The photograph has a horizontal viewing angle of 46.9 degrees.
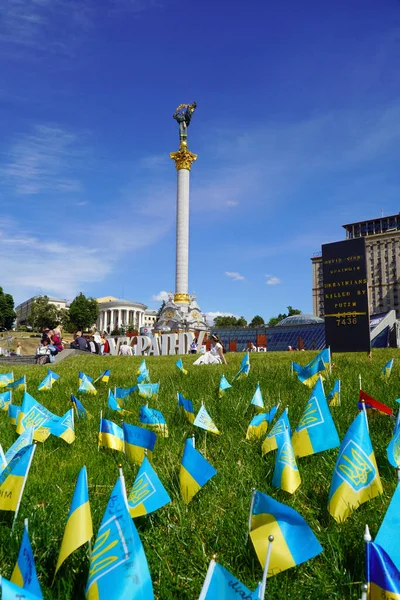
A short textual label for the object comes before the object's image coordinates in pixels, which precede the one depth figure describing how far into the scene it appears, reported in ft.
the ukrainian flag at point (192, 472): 8.20
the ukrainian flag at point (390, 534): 5.84
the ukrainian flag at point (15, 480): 7.31
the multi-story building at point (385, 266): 389.39
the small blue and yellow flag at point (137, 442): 9.98
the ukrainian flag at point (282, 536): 6.05
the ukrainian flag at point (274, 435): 9.72
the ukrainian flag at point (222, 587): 4.48
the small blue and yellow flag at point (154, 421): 12.94
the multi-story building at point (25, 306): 532.40
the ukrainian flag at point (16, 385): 22.29
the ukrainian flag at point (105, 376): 23.53
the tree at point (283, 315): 435.37
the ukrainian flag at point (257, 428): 12.53
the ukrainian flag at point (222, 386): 18.62
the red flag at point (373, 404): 12.12
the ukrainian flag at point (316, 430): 10.01
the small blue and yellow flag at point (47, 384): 22.04
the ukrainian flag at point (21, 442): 9.13
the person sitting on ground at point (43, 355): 53.11
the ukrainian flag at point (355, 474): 7.78
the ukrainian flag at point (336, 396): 15.11
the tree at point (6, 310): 316.40
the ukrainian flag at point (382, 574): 4.66
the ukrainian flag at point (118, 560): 5.16
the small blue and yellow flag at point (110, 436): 11.64
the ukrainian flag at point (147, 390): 18.48
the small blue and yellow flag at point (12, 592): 4.00
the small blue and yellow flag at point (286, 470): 8.62
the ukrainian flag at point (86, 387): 20.47
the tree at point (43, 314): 301.02
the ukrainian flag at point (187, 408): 14.01
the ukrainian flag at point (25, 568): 5.06
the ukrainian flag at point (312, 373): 19.27
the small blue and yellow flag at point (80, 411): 15.87
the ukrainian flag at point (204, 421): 12.09
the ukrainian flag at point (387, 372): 20.36
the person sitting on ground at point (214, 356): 45.39
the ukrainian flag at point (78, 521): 6.14
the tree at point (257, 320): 441.52
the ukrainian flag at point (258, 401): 14.68
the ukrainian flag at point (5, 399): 18.61
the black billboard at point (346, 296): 36.78
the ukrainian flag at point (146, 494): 7.11
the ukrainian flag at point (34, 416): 12.87
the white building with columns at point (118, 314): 428.56
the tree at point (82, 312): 343.46
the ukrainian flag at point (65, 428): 12.53
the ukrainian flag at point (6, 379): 24.88
